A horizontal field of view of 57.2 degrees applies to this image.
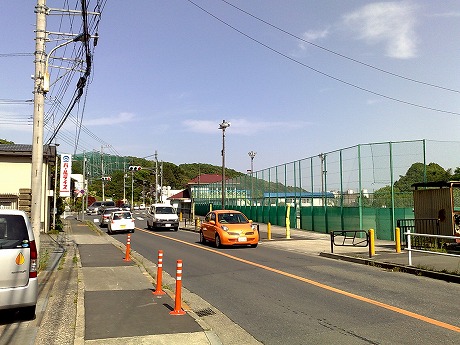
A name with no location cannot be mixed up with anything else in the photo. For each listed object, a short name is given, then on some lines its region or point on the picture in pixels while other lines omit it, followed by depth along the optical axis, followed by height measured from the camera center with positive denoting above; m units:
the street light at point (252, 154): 60.31 +7.15
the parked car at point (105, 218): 38.83 -1.13
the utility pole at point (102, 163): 75.39 +7.77
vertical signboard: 28.50 +2.31
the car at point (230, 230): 18.31 -1.11
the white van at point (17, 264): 6.39 -0.88
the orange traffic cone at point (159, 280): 8.97 -1.61
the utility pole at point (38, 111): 11.68 +2.74
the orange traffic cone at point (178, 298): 7.28 -1.62
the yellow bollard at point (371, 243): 14.30 -1.36
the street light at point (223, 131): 33.69 +5.91
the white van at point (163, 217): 32.31 -0.92
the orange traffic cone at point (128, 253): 14.32 -1.63
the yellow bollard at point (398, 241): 15.27 -1.41
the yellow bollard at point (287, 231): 23.88 -1.56
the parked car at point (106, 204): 66.56 +0.27
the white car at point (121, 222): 30.02 -1.18
